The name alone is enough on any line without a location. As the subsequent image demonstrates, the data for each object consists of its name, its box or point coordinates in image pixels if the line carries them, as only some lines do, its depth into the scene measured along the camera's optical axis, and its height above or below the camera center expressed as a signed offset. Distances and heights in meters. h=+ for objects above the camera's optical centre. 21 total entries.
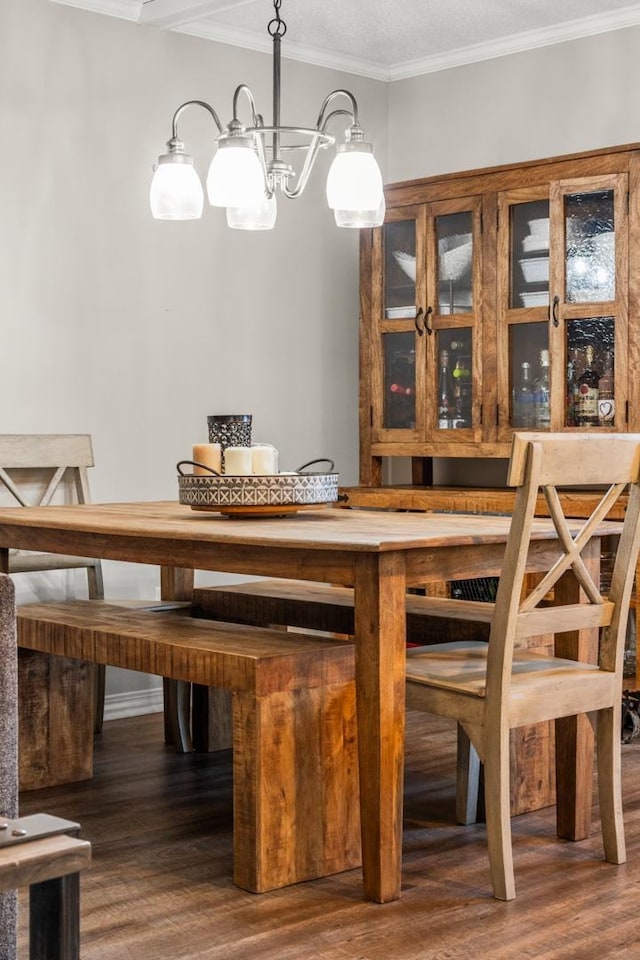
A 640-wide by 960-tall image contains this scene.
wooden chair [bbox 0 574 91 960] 1.24 -0.46
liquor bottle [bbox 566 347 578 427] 4.40 +0.10
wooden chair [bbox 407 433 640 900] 2.50 -0.56
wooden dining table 2.50 -0.34
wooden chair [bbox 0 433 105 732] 4.11 -0.22
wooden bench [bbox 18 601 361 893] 2.62 -0.72
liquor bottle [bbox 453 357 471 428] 4.75 +0.06
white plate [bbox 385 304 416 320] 4.91 +0.37
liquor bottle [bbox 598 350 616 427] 4.28 +0.03
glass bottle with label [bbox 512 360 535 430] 4.56 +0.02
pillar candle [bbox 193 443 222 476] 3.27 -0.12
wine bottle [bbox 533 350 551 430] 4.50 +0.03
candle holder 3.31 -0.06
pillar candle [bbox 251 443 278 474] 3.17 -0.13
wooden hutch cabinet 4.27 +0.36
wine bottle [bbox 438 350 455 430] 4.80 +0.03
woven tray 3.06 -0.21
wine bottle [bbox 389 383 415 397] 4.93 +0.07
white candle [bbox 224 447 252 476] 3.15 -0.13
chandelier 3.07 +0.58
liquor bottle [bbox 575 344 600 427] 4.34 +0.03
